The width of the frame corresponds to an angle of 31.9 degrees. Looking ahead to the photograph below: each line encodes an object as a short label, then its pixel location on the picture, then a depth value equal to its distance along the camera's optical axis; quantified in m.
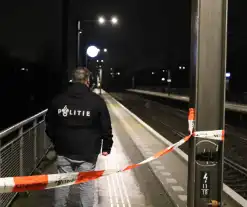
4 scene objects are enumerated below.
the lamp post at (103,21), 26.03
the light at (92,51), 30.33
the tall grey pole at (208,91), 3.81
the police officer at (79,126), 4.41
